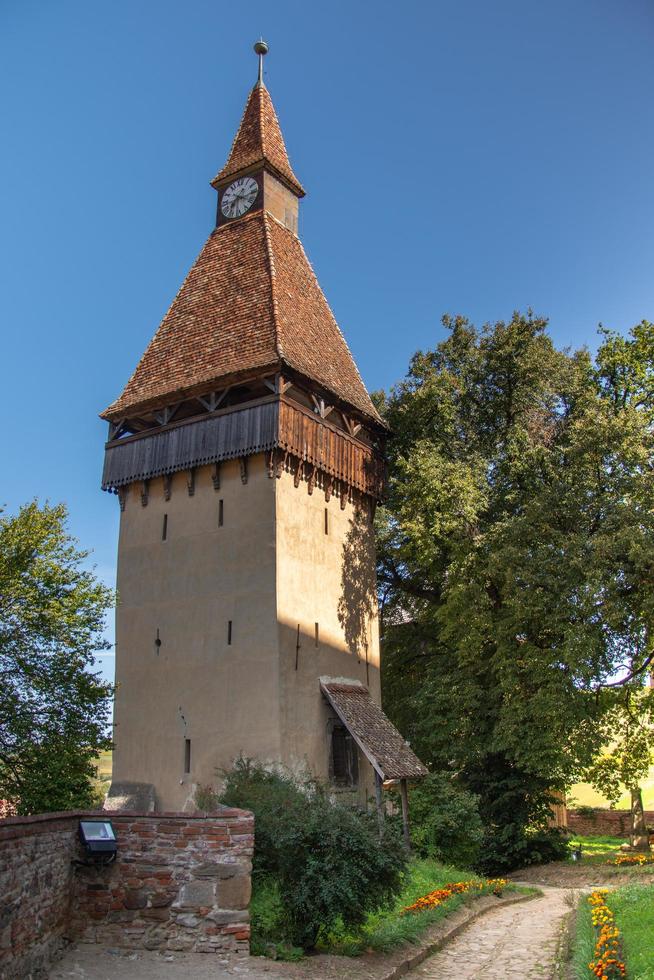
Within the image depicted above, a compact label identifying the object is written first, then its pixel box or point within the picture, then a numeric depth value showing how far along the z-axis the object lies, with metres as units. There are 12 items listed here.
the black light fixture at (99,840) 9.34
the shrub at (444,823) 18.28
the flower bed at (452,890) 13.01
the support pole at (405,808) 17.62
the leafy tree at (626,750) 21.09
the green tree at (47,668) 14.41
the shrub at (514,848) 21.31
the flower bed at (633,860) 19.62
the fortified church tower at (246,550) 18.08
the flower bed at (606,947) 8.52
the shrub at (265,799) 10.52
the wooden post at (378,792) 17.34
